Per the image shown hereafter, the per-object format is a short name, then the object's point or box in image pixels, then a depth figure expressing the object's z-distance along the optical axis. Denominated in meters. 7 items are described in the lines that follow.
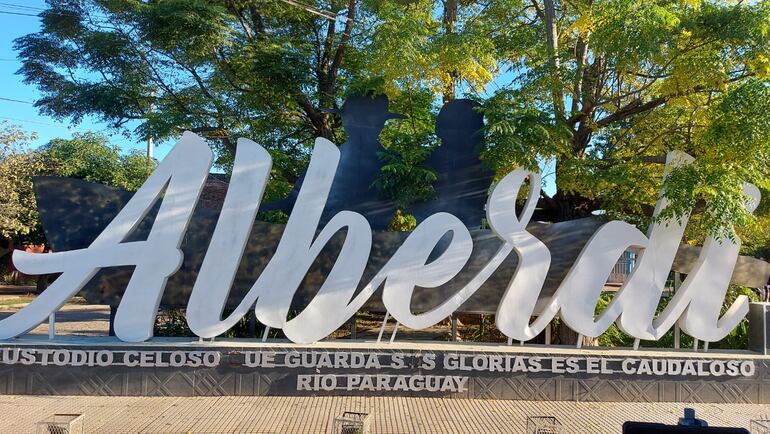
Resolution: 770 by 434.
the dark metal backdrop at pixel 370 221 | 9.55
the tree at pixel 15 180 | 21.47
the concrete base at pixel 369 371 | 8.87
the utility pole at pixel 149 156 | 27.74
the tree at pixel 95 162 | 27.42
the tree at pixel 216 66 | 14.20
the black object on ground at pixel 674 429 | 4.84
